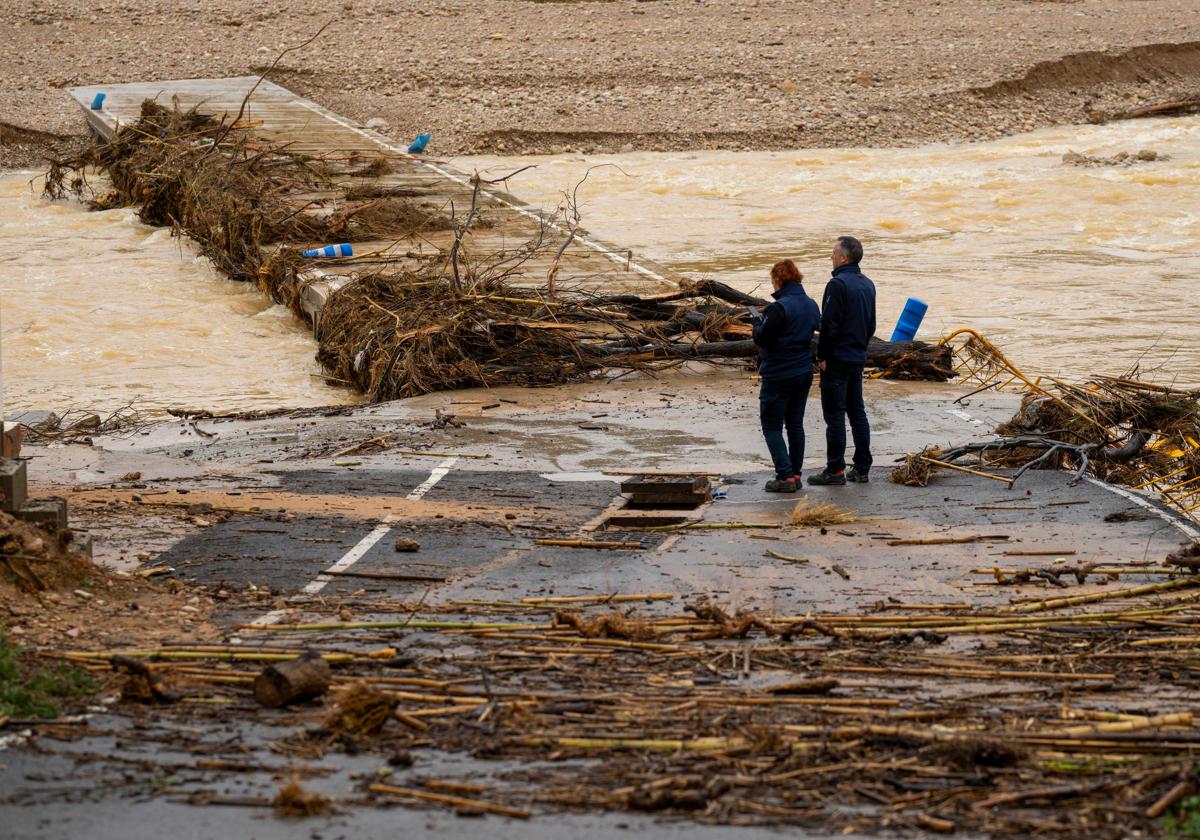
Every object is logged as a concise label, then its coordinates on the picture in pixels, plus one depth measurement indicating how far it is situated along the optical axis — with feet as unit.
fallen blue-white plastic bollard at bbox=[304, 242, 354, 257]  138.41
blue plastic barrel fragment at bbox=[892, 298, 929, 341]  102.58
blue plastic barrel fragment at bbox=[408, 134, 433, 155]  214.07
